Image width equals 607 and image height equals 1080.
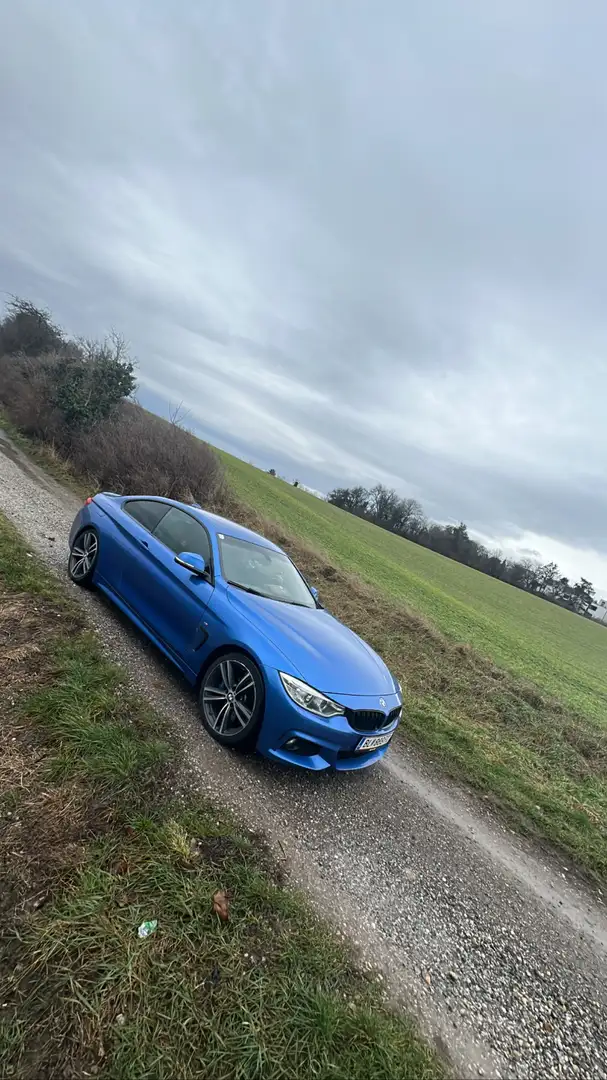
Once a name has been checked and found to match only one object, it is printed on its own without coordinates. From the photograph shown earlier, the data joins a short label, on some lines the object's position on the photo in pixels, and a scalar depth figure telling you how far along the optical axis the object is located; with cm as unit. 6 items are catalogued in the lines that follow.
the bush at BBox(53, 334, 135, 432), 1708
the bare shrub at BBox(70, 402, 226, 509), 1498
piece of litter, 214
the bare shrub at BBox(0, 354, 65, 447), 1745
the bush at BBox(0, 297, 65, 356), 2777
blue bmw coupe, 348
